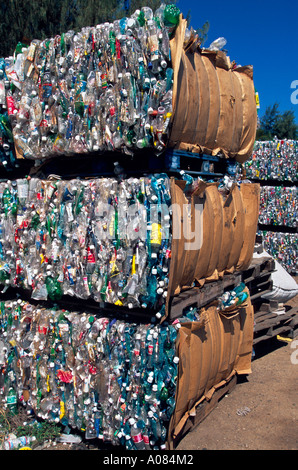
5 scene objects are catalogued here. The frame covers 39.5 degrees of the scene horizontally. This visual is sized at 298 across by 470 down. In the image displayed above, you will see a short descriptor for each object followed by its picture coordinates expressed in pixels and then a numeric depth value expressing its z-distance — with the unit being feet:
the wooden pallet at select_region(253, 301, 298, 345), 17.70
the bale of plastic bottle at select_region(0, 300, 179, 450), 10.21
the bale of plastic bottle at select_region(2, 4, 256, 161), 9.55
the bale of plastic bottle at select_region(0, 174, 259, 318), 9.86
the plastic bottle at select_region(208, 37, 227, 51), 11.92
